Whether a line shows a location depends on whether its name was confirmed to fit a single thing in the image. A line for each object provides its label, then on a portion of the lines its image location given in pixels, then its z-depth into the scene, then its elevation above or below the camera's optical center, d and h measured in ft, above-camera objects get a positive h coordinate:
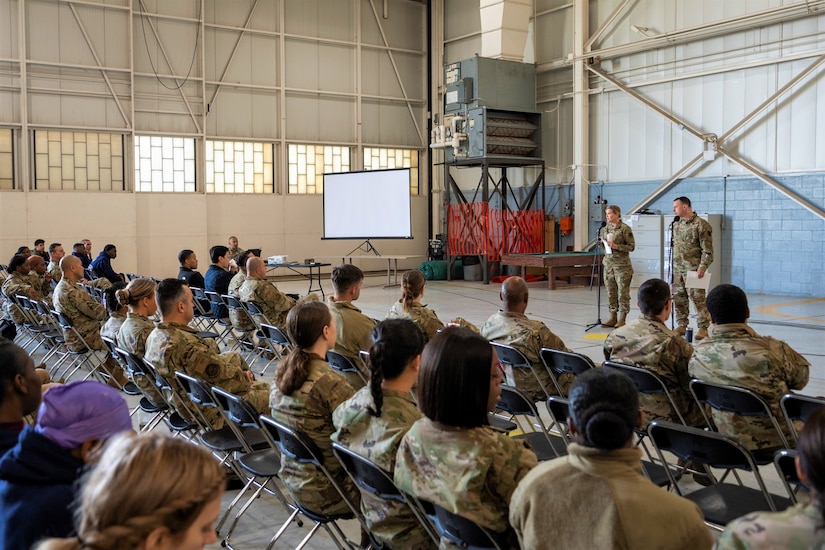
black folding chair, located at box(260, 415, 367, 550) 9.66 -2.82
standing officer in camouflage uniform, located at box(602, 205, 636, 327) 30.81 -1.15
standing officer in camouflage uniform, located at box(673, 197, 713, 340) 27.86 -0.61
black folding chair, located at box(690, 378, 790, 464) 11.23 -2.49
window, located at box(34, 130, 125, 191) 51.85 +5.11
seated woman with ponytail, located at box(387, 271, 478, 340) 17.97 -1.75
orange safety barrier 54.29 +0.26
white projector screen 50.65 +2.05
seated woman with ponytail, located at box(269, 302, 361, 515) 10.28 -2.25
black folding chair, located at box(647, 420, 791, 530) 9.21 -2.81
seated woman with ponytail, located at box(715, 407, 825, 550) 4.86 -1.84
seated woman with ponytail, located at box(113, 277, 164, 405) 16.29 -1.72
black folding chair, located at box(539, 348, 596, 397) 13.80 -2.37
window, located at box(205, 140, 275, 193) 58.03 +5.22
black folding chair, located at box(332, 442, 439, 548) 8.43 -2.77
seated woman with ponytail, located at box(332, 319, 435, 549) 8.82 -2.11
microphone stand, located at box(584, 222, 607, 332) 31.17 -3.64
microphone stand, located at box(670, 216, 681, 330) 28.60 -1.95
